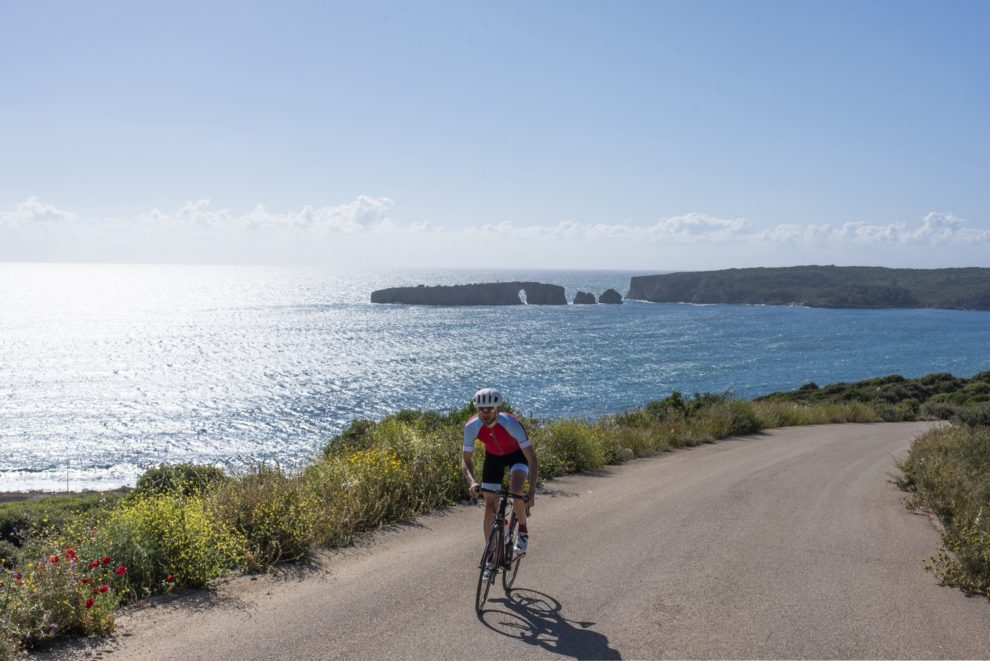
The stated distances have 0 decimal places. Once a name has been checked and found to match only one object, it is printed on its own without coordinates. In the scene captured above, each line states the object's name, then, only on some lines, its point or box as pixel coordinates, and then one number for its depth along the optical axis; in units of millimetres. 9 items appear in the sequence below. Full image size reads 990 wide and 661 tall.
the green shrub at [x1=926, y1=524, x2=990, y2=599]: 7203
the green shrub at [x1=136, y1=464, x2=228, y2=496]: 17344
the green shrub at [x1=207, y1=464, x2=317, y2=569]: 7695
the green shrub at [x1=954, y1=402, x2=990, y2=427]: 17969
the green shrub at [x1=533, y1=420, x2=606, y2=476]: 13516
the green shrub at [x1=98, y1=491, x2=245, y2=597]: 6578
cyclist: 6488
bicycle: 6352
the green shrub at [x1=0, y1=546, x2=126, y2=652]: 5242
